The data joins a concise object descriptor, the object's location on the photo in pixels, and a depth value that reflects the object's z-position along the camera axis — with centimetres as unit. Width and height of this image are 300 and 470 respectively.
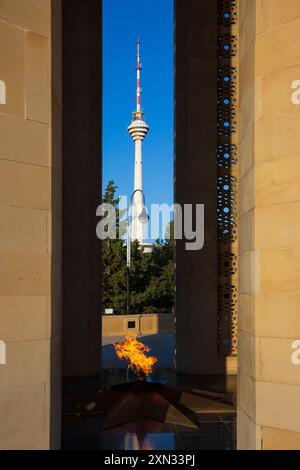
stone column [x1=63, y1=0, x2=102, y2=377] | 1583
